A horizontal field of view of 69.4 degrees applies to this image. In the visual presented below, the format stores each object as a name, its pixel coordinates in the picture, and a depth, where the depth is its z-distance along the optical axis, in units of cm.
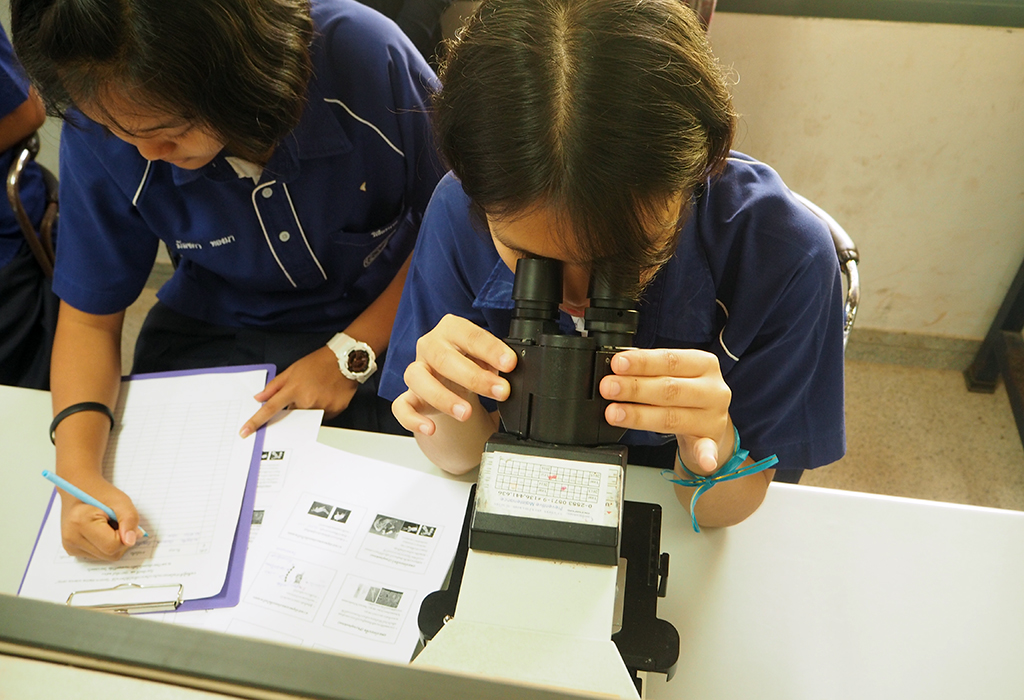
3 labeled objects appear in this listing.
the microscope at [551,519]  58
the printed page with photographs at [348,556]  91
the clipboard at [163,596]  95
